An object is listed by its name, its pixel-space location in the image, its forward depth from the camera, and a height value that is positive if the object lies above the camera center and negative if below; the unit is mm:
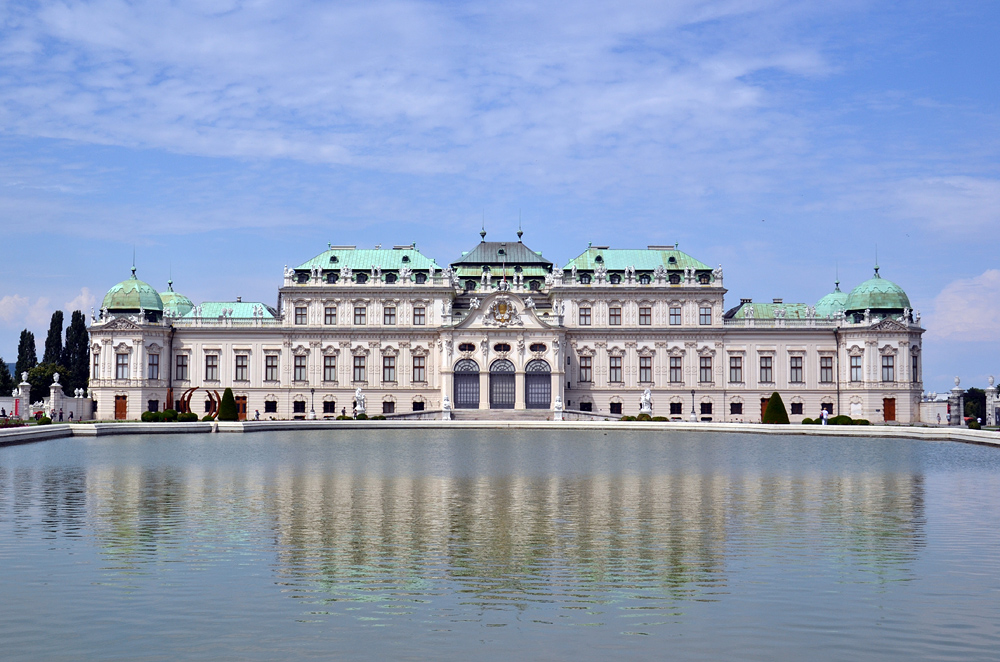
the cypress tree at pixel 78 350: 111000 +5015
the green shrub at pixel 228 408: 83625 -973
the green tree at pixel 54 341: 111188 +5999
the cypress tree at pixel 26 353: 112000 +4781
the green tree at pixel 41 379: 106562 +1885
